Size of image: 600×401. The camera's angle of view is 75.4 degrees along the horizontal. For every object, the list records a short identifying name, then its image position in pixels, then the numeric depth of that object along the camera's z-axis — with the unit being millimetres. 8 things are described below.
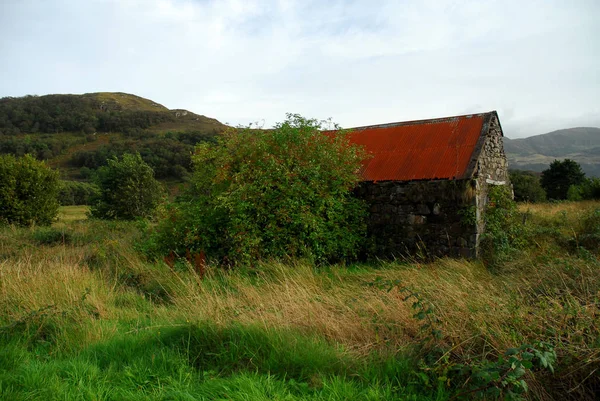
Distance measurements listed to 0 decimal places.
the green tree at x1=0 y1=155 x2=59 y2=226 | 20094
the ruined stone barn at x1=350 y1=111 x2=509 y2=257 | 9648
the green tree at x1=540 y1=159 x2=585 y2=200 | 38938
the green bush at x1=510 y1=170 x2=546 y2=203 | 36578
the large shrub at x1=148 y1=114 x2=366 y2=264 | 9008
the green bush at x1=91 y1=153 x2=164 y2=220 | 25781
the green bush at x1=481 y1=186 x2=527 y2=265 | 9406
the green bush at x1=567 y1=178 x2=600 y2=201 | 23530
